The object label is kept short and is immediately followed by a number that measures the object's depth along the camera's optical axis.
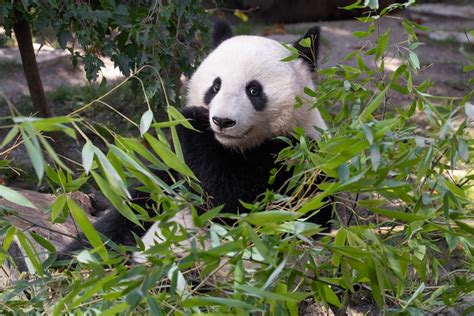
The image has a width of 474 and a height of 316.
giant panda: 5.72
